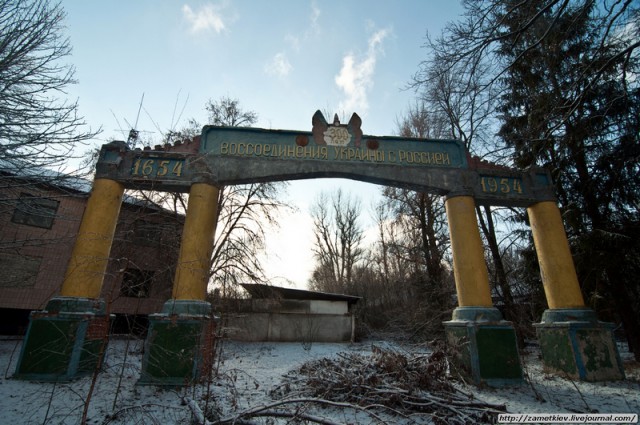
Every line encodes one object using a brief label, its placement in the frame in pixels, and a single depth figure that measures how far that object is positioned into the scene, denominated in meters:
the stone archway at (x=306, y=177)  6.04
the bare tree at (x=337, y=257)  29.25
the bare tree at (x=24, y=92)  5.11
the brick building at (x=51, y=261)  13.77
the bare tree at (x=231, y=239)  13.17
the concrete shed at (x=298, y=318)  17.39
